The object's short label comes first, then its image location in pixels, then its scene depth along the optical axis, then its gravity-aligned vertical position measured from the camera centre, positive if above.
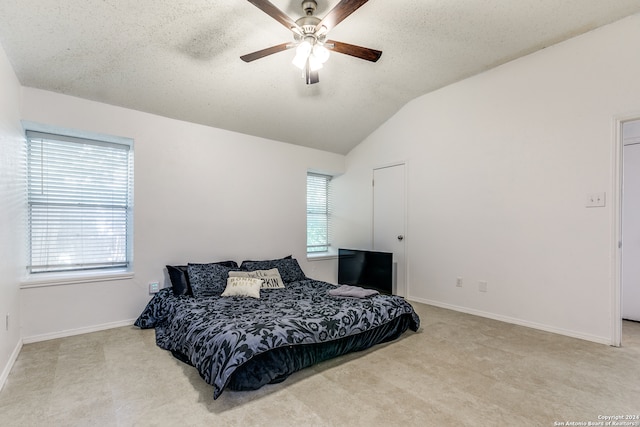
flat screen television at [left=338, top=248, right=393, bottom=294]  4.31 -0.84
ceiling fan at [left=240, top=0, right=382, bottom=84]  2.04 +1.27
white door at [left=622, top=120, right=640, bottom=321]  3.55 -0.10
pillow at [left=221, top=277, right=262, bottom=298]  3.28 -0.80
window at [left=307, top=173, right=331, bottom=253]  5.46 +0.02
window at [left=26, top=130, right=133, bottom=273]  3.15 +0.12
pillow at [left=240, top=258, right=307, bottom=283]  3.98 -0.70
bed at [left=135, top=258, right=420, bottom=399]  2.05 -0.88
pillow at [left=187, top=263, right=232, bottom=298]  3.30 -0.72
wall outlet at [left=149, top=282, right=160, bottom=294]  3.48 -0.84
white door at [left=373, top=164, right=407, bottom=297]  4.61 -0.03
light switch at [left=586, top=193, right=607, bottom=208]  2.89 +0.13
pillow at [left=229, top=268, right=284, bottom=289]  3.57 -0.75
